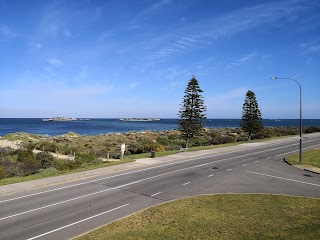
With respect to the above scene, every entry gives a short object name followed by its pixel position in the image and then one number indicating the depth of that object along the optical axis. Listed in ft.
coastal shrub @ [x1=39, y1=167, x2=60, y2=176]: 65.99
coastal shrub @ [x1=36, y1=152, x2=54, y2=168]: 88.28
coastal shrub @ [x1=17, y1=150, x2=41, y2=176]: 78.71
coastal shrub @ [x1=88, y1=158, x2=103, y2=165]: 84.58
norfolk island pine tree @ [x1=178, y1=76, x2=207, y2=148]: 146.51
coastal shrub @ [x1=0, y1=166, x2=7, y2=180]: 69.12
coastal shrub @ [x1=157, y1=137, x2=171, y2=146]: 159.10
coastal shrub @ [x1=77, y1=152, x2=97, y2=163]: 92.70
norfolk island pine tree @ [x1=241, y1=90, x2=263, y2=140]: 189.78
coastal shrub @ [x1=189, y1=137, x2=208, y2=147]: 157.73
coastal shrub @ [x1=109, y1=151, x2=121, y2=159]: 110.08
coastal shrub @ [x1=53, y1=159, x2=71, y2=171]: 77.88
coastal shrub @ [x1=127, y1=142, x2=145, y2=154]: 128.82
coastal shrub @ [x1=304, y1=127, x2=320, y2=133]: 247.25
